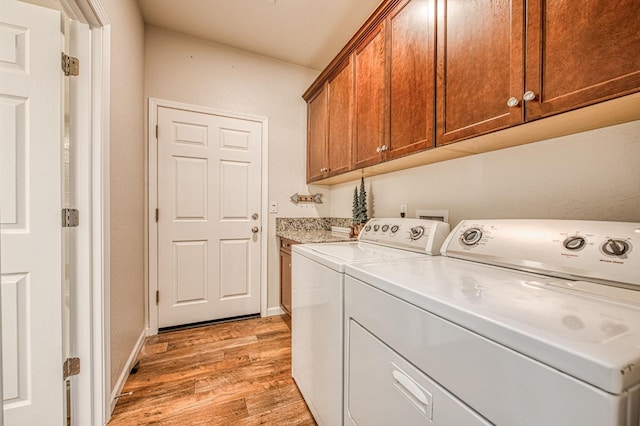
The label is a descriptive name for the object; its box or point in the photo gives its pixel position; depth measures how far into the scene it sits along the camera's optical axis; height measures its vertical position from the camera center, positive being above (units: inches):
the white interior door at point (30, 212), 43.9 -0.5
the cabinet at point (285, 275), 93.3 -24.5
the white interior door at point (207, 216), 91.0 -2.3
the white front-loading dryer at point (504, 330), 15.7 -9.3
